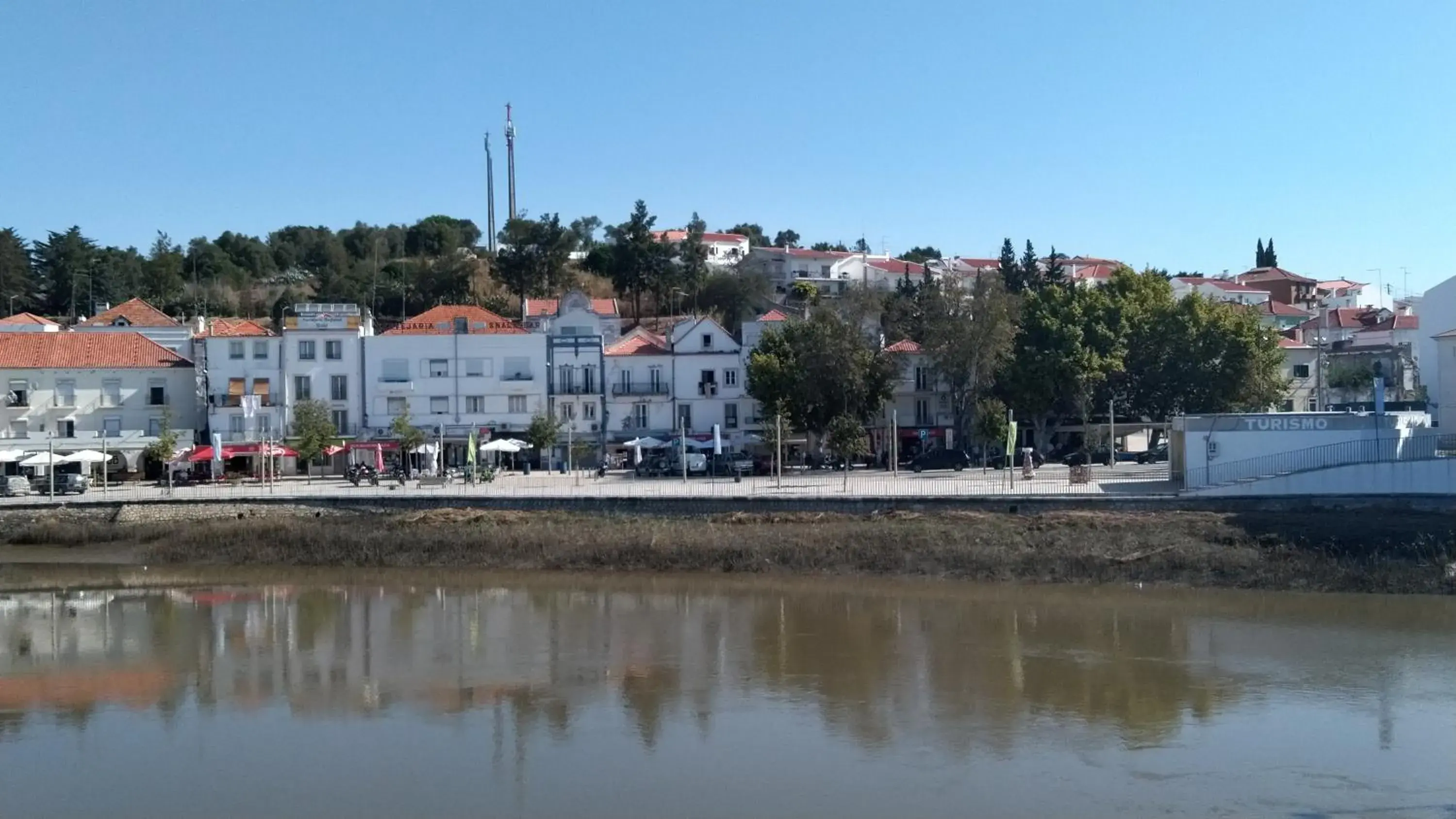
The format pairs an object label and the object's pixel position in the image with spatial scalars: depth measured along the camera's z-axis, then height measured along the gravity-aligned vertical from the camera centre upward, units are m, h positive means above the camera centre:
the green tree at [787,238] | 127.31 +18.89
